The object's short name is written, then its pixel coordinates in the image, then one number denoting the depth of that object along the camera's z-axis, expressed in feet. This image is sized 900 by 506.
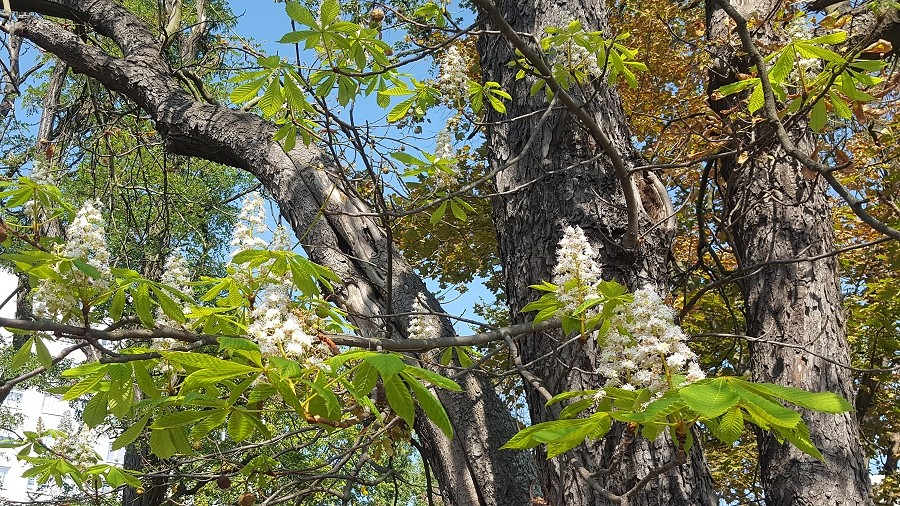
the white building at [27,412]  88.22
